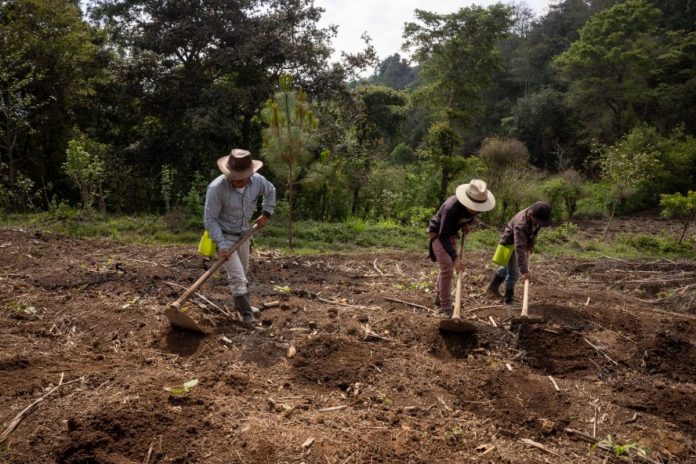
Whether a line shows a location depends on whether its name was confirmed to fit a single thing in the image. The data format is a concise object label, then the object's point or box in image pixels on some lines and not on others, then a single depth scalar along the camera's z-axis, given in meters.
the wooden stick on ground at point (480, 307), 5.87
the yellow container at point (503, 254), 6.01
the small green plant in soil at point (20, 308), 5.07
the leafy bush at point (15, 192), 12.04
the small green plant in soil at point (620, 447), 3.31
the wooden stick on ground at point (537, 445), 3.32
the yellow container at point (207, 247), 4.94
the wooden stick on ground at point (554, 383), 4.11
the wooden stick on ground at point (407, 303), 5.95
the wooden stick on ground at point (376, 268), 8.16
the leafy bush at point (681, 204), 12.51
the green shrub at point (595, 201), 21.05
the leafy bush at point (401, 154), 29.92
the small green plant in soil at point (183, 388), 3.56
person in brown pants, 5.14
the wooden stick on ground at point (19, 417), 3.02
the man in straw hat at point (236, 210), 4.67
